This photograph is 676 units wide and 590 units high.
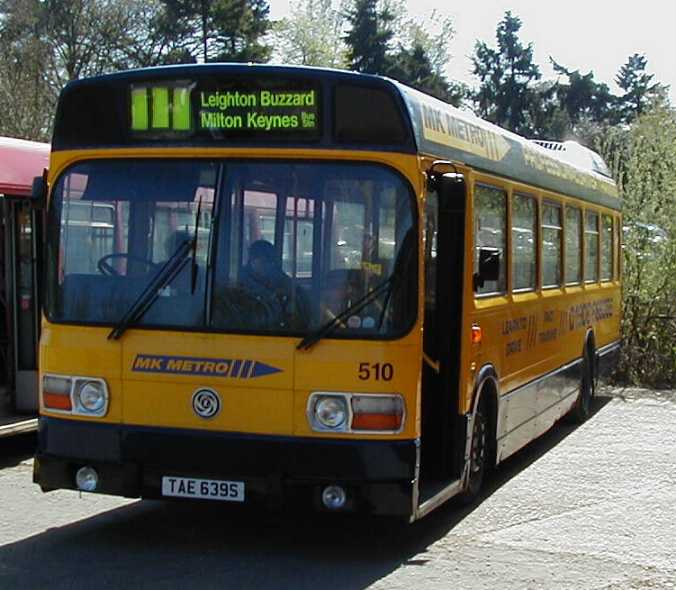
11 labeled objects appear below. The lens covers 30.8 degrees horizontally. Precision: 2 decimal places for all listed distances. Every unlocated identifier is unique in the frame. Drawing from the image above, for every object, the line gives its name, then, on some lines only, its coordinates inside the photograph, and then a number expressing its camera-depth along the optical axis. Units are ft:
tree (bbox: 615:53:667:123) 233.14
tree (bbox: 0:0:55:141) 111.55
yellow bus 23.43
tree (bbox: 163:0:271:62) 149.79
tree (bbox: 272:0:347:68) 179.52
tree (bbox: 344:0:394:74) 175.52
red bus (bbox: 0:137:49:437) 35.78
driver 23.65
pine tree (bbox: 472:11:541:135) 220.64
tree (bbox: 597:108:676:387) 61.31
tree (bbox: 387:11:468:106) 173.17
